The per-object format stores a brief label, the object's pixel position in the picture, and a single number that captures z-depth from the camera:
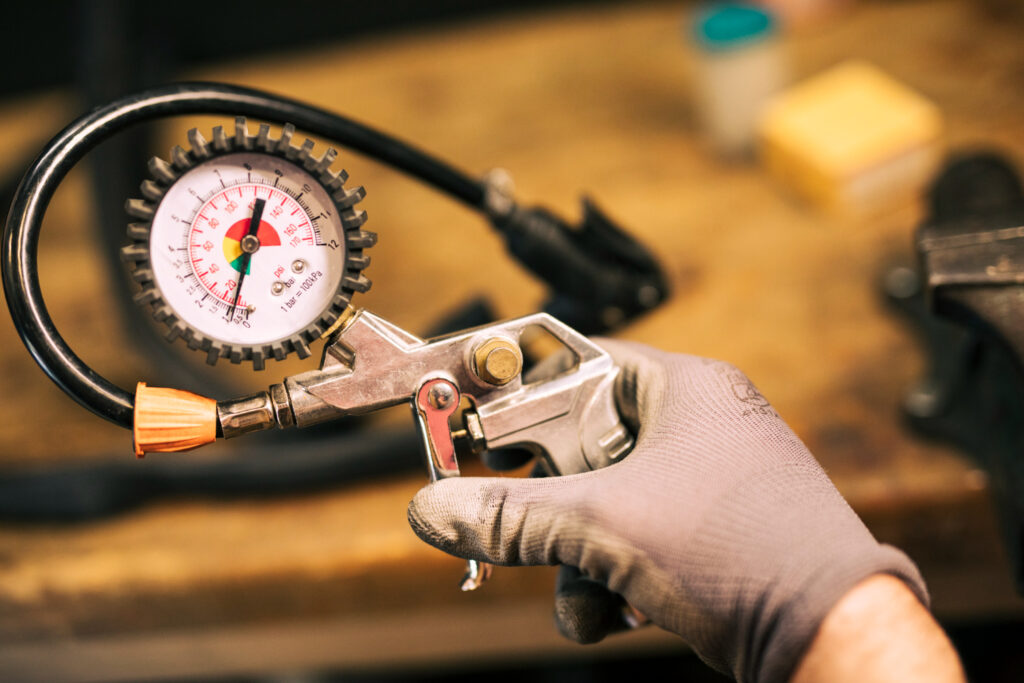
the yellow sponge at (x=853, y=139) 1.00
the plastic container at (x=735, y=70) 1.06
